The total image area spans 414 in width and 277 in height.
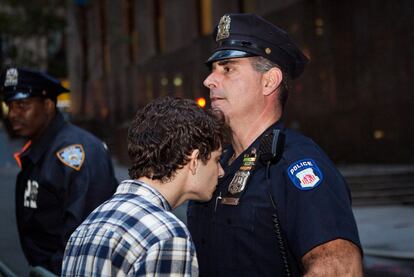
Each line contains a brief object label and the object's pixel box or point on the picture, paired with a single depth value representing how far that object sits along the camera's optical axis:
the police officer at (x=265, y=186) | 2.32
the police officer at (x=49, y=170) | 3.96
